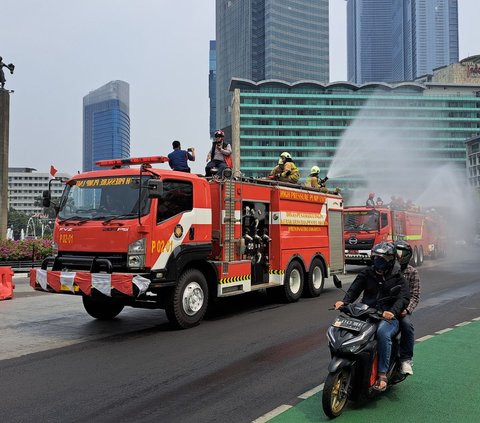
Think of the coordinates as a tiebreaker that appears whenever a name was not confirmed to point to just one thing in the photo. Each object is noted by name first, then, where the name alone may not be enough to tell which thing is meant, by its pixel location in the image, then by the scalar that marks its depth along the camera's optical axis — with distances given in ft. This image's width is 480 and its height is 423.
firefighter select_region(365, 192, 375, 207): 73.38
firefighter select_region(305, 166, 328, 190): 44.68
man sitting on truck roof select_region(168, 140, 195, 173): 30.96
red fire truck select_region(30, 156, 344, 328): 24.57
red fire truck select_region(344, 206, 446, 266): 64.75
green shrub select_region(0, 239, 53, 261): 63.05
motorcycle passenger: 15.58
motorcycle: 13.73
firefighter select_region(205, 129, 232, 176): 33.96
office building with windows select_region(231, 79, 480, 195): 398.62
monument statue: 74.93
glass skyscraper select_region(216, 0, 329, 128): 558.56
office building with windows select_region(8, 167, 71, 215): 589.73
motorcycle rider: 14.64
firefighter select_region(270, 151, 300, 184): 38.88
